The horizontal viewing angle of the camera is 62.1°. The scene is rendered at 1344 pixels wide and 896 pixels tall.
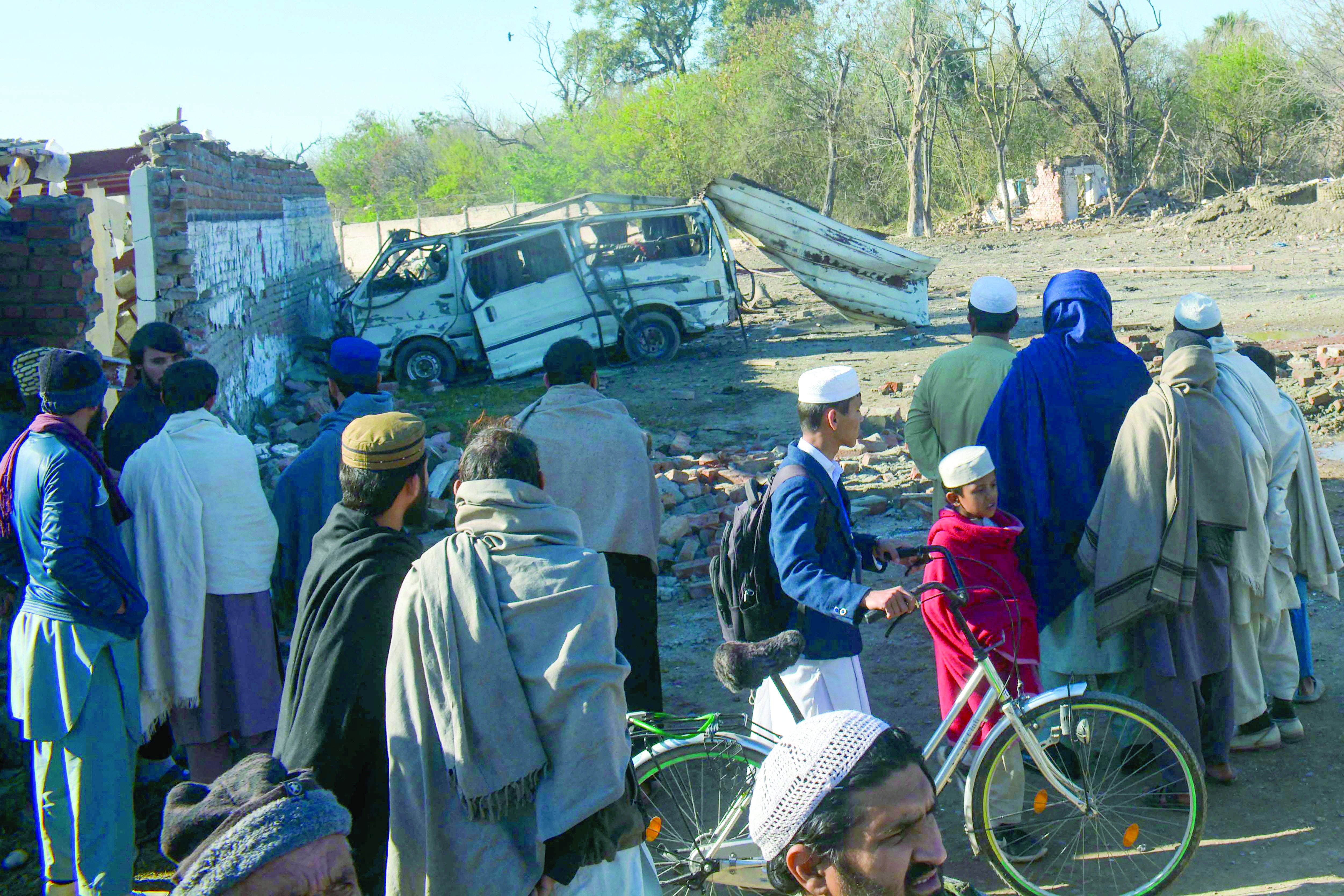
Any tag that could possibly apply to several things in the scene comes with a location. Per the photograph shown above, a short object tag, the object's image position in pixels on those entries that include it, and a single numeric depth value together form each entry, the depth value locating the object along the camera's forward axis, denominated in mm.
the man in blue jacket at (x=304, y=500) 3703
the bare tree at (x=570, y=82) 54656
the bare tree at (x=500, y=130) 47688
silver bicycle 3203
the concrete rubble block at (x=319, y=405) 11453
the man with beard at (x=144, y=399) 4164
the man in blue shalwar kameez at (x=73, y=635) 3189
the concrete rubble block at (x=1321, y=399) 9391
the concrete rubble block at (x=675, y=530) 7004
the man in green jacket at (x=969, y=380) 4305
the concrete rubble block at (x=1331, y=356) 10508
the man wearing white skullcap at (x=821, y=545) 3062
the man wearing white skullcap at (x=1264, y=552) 3838
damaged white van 14008
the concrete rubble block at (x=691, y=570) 6617
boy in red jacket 3383
